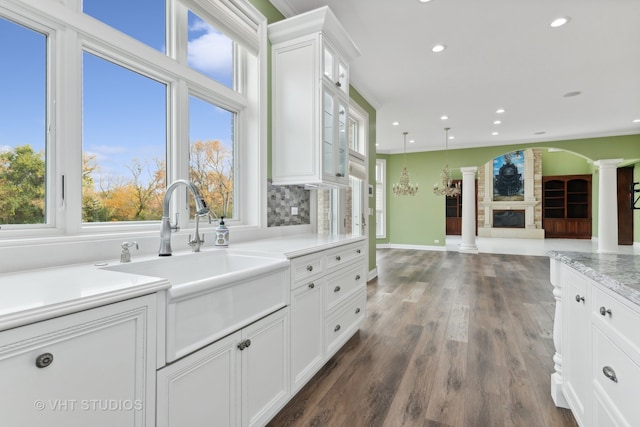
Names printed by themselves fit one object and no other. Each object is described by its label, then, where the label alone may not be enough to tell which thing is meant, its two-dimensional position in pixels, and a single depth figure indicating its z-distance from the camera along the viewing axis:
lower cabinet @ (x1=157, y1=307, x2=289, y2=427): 1.14
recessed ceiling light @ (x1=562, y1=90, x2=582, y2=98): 4.91
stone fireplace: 12.78
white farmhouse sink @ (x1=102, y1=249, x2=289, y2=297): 1.30
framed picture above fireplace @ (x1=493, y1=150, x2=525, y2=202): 12.97
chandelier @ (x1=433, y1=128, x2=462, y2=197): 7.83
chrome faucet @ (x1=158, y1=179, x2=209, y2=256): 1.69
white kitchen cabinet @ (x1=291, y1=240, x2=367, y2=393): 1.94
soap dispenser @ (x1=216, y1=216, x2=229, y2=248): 2.06
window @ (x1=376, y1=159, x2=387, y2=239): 9.67
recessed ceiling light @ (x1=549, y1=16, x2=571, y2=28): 3.05
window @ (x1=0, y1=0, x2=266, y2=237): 1.42
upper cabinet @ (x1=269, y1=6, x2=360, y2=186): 2.62
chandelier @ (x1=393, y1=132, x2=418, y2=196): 7.75
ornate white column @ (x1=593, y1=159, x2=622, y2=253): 7.24
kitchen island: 1.09
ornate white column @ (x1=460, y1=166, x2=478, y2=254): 8.77
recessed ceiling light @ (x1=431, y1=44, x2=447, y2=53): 3.58
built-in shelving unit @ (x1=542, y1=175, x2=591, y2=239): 12.34
